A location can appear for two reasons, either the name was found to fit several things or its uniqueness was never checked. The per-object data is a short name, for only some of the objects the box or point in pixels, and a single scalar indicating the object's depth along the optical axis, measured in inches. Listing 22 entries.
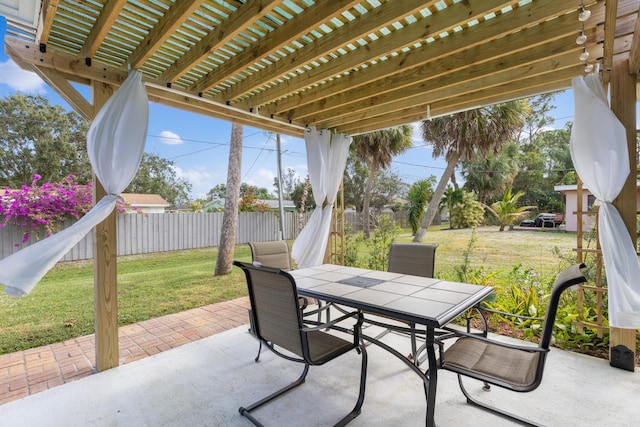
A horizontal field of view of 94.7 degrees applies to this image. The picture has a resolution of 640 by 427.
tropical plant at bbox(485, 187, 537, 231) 194.7
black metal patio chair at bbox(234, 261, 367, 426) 65.0
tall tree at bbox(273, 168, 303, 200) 515.2
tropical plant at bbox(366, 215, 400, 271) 174.9
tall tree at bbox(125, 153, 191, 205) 450.6
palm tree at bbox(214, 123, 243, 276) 227.5
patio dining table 62.1
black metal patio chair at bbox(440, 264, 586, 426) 55.0
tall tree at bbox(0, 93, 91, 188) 270.5
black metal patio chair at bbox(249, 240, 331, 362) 120.5
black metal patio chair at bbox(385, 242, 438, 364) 111.7
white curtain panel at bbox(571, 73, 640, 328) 77.6
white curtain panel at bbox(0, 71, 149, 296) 74.7
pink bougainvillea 149.9
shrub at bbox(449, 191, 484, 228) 207.8
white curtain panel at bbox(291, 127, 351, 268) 156.6
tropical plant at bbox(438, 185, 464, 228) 222.8
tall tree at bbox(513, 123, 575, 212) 191.0
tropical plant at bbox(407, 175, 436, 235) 233.3
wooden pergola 69.7
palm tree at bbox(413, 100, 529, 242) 199.8
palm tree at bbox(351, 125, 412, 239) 257.4
